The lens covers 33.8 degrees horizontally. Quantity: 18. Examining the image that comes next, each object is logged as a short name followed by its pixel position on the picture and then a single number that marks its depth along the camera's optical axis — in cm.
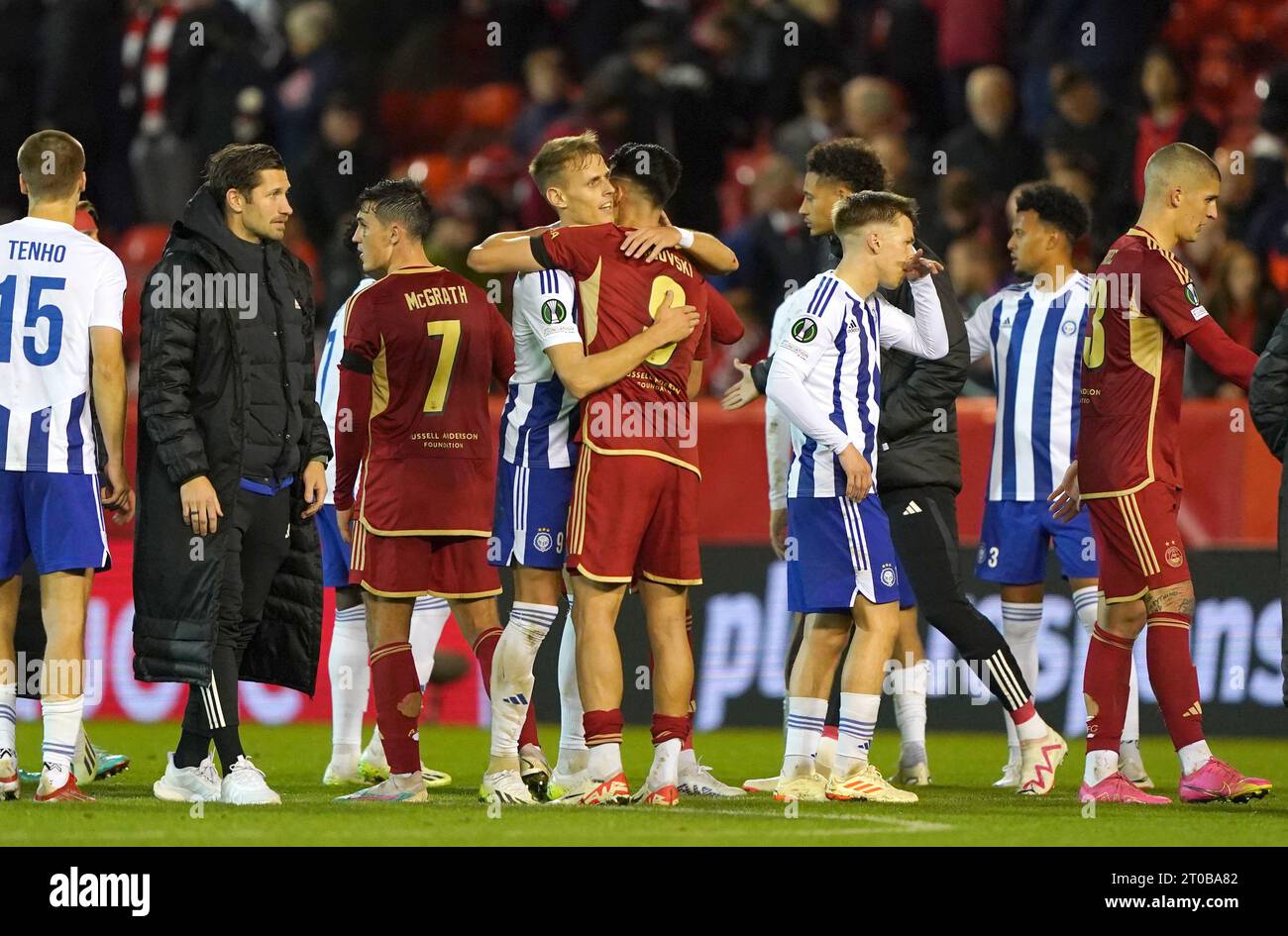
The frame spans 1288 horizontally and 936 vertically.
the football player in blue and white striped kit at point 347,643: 866
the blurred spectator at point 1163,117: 1369
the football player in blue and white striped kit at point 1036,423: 895
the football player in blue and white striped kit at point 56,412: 760
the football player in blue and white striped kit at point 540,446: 752
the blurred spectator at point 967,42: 1519
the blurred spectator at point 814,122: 1466
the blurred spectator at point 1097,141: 1360
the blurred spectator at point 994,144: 1423
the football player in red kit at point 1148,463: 782
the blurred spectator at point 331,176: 1542
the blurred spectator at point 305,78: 1653
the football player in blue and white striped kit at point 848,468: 759
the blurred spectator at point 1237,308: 1259
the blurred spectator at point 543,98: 1564
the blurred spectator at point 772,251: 1397
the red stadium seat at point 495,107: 1672
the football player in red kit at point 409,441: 754
